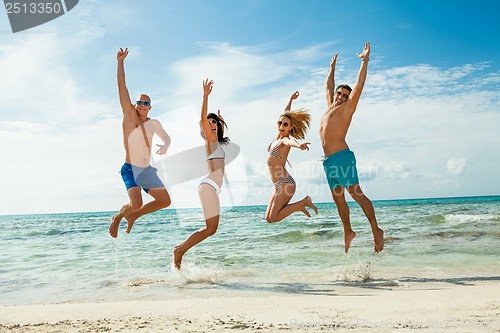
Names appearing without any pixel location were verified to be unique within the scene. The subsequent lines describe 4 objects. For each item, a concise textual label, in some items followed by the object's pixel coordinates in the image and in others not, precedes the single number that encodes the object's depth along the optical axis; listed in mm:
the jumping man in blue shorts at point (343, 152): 6516
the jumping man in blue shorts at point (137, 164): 6562
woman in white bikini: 6707
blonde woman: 7035
